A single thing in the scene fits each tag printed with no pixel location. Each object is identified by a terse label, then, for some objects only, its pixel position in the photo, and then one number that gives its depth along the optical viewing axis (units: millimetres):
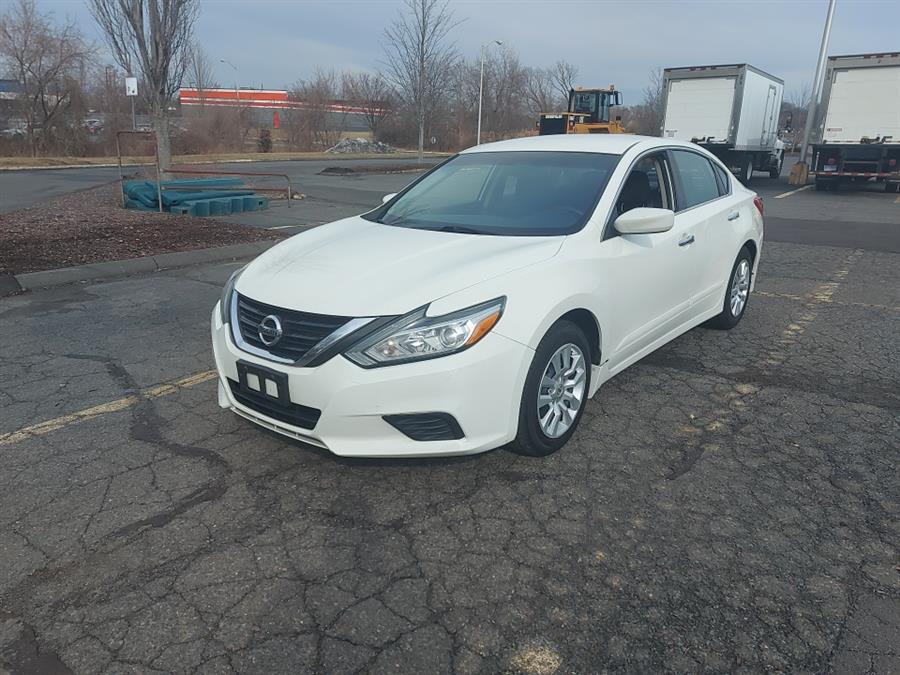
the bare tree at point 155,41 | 13758
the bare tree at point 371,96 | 58156
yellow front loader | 26234
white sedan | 2969
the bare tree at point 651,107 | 62725
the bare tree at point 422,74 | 26234
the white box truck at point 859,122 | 18938
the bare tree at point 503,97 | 59375
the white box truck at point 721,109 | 20891
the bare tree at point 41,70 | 33406
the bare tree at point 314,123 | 50594
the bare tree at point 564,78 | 64812
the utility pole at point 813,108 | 21438
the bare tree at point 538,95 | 64562
